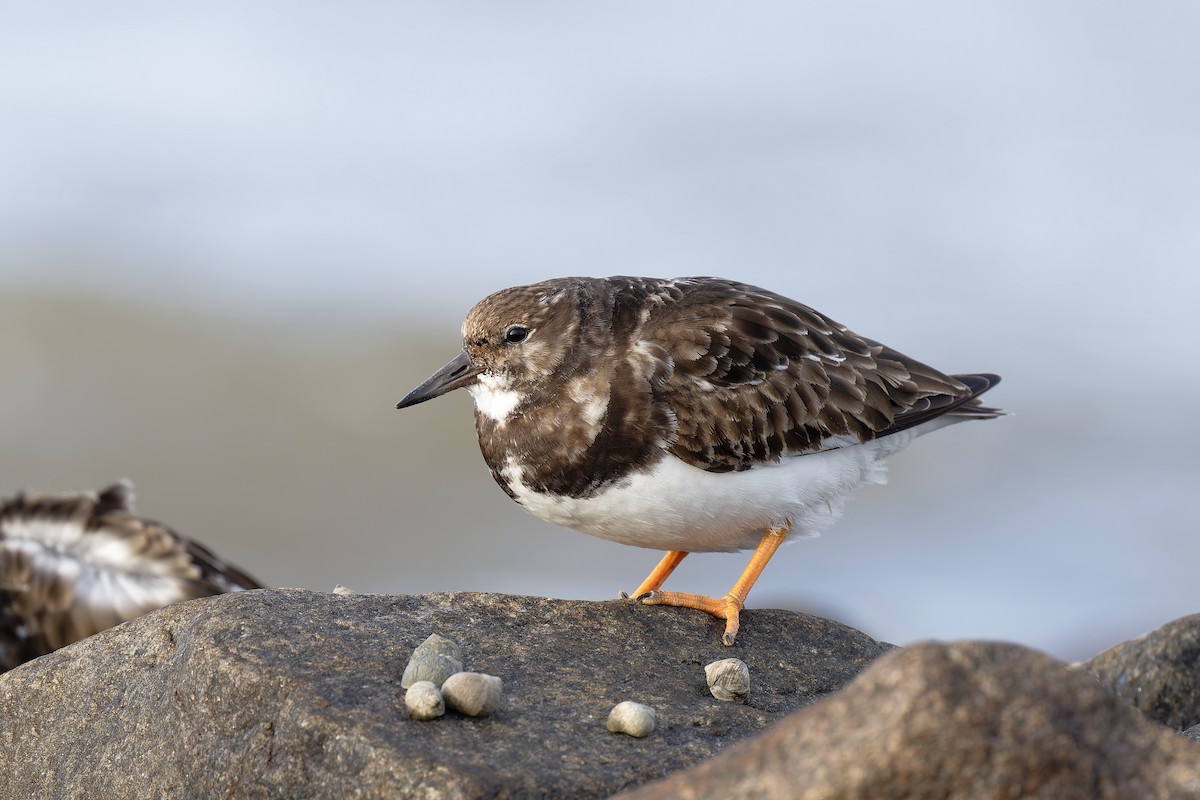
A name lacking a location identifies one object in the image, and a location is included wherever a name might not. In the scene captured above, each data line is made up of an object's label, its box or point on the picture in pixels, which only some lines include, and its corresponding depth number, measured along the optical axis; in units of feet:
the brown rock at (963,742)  15.55
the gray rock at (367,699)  23.82
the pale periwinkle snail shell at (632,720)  25.76
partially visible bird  42.29
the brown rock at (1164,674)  32.32
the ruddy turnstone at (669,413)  32.53
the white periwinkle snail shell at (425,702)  24.79
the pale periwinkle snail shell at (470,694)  25.22
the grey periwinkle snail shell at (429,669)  25.96
